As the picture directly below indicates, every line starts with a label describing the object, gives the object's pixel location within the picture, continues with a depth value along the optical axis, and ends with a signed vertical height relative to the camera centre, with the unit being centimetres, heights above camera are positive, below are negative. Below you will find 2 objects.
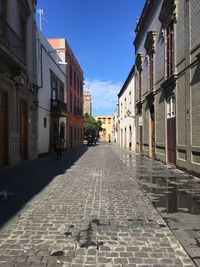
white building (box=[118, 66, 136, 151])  2083 +206
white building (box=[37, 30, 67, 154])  1446 +262
